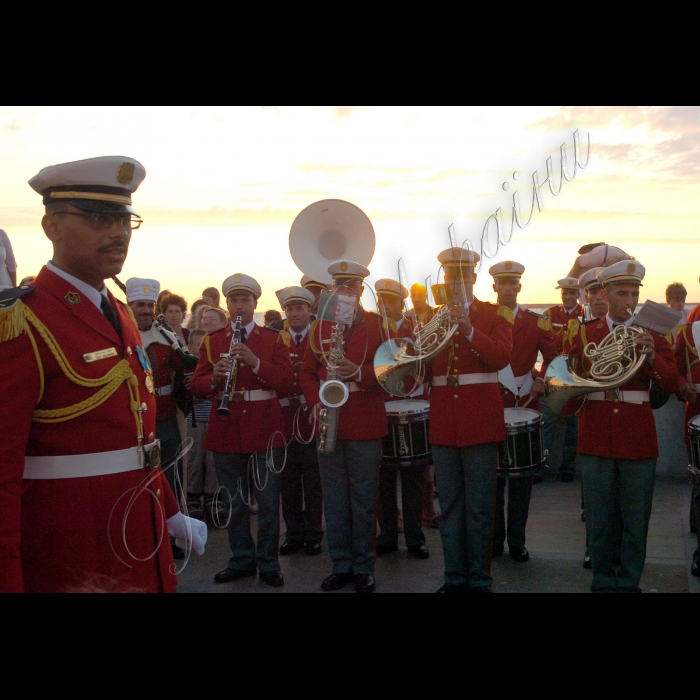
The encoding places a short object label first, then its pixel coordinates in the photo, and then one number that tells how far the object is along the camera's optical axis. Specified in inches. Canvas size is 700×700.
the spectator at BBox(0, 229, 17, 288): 146.6
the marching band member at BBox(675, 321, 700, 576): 217.6
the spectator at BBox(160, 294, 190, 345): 311.4
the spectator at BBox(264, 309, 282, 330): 368.8
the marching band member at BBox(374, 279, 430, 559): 250.0
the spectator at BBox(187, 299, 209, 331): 349.4
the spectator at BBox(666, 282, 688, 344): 357.7
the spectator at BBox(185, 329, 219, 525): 300.8
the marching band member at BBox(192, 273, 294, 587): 224.2
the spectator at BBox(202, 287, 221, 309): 374.6
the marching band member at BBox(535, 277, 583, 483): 351.6
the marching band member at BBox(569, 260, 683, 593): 185.6
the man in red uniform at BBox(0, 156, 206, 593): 91.5
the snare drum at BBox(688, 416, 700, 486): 195.6
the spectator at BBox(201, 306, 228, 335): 302.2
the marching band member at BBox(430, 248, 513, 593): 197.3
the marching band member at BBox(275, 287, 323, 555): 267.7
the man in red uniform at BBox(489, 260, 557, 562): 263.3
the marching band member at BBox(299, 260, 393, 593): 213.5
